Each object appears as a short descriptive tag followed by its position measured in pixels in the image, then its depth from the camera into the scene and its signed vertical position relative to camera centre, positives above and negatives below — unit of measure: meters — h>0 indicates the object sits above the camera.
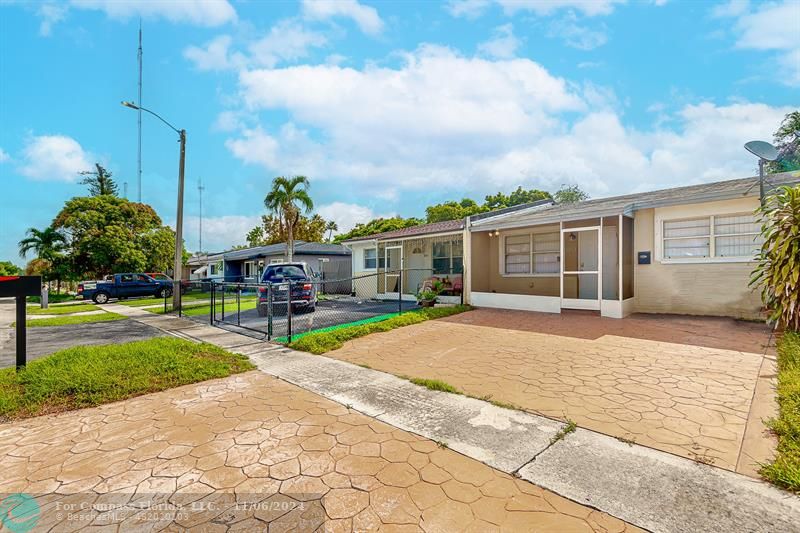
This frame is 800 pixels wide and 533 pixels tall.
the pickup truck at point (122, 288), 20.64 -1.16
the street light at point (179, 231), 14.80 +1.65
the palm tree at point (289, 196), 19.77 +4.16
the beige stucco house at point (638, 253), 8.91 +0.46
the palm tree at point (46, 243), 25.34 +1.94
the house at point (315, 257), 23.72 +0.88
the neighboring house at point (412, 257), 14.16 +0.55
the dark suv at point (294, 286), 10.98 -0.53
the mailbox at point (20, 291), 4.99 -0.32
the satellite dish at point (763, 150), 8.14 +2.82
